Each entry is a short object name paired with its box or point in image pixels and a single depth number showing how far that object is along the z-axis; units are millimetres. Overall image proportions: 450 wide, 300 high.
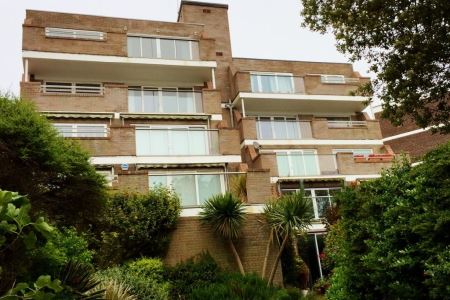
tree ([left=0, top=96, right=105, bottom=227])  8953
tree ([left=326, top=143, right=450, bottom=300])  7047
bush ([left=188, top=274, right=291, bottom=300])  10581
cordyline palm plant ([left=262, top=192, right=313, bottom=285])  15766
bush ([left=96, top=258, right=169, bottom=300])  12102
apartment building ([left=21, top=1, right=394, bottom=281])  18141
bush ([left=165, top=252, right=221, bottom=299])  13727
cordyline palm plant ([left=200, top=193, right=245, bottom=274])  15875
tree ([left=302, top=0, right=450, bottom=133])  11281
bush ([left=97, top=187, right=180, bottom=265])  14758
